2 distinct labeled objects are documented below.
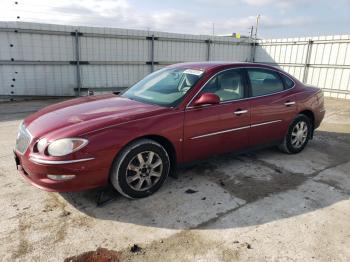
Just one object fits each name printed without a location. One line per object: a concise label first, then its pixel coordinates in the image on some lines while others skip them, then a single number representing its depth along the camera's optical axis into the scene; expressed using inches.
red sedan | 116.0
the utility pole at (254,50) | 569.9
